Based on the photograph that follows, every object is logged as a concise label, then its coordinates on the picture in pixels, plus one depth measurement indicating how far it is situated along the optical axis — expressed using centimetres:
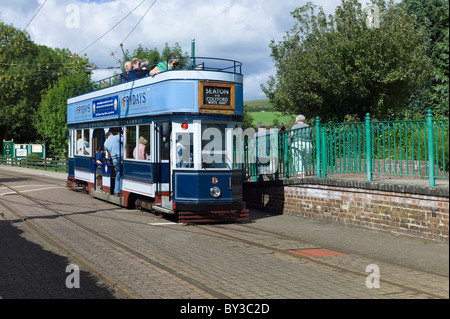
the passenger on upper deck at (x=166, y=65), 1341
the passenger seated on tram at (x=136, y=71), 1502
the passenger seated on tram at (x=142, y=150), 1369
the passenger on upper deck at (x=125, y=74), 1565
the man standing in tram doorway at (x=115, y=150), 1551
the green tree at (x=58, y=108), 4847
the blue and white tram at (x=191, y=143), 1227
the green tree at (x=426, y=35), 3176
